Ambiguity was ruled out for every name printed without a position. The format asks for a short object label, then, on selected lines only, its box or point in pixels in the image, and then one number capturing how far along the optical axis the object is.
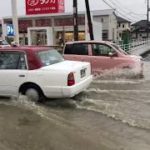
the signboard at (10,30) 22.08
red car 14.12
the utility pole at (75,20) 23.52
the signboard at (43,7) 35.97
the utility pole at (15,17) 20.73
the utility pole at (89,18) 26.20
